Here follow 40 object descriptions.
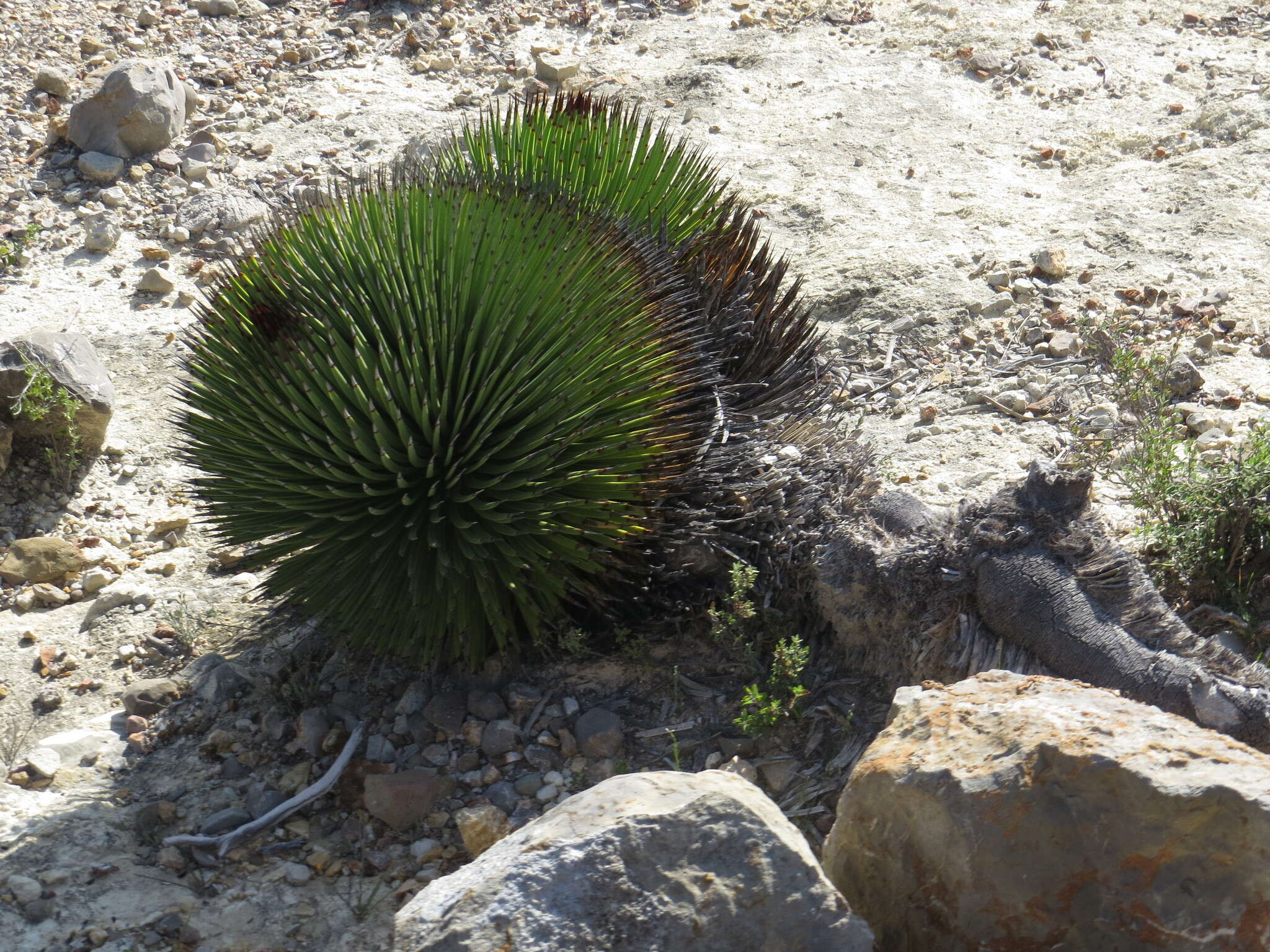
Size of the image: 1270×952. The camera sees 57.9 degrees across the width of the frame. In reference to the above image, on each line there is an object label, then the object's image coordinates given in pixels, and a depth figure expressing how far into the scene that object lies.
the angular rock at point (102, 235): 5.86
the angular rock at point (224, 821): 3.12
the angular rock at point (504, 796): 3.08
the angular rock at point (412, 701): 3.40
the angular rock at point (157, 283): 5.60
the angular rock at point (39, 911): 2.82
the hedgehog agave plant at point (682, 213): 3.78
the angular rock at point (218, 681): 3.62
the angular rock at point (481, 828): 2.90
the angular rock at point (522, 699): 3.35
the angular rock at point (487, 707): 3.34
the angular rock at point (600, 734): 3.18
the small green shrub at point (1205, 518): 3.08
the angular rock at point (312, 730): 3.37
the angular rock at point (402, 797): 3.11
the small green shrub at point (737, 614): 3.10
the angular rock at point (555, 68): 7.23
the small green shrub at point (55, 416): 4.48
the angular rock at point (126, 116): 6.36
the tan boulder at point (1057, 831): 1.85
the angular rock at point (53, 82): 6.79
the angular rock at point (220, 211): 6.03
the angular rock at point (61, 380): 4.53
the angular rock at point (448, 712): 3.33
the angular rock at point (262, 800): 3.18
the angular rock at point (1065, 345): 4.43
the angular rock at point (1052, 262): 4.91
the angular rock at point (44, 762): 3.32
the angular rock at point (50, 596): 4.08
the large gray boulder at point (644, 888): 1.79
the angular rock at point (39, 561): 4.16
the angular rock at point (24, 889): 2.85
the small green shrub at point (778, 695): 2.98
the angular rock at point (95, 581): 4.14
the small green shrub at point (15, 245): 5.76
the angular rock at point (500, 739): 3.24
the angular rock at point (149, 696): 3.57
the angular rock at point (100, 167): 6.27
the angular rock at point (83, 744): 3.41
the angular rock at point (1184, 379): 4.05
